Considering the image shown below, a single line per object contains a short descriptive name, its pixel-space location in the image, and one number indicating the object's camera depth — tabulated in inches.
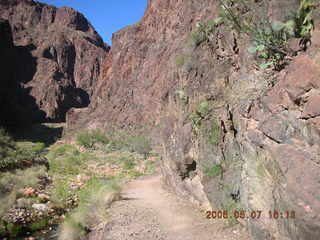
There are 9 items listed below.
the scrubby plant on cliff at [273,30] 143.7
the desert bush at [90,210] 239.4
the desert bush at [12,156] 594.9
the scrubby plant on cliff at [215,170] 233.5
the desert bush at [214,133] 244.3
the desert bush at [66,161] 643.5
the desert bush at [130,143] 1002.7
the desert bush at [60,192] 375.6
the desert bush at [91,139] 1268.1
